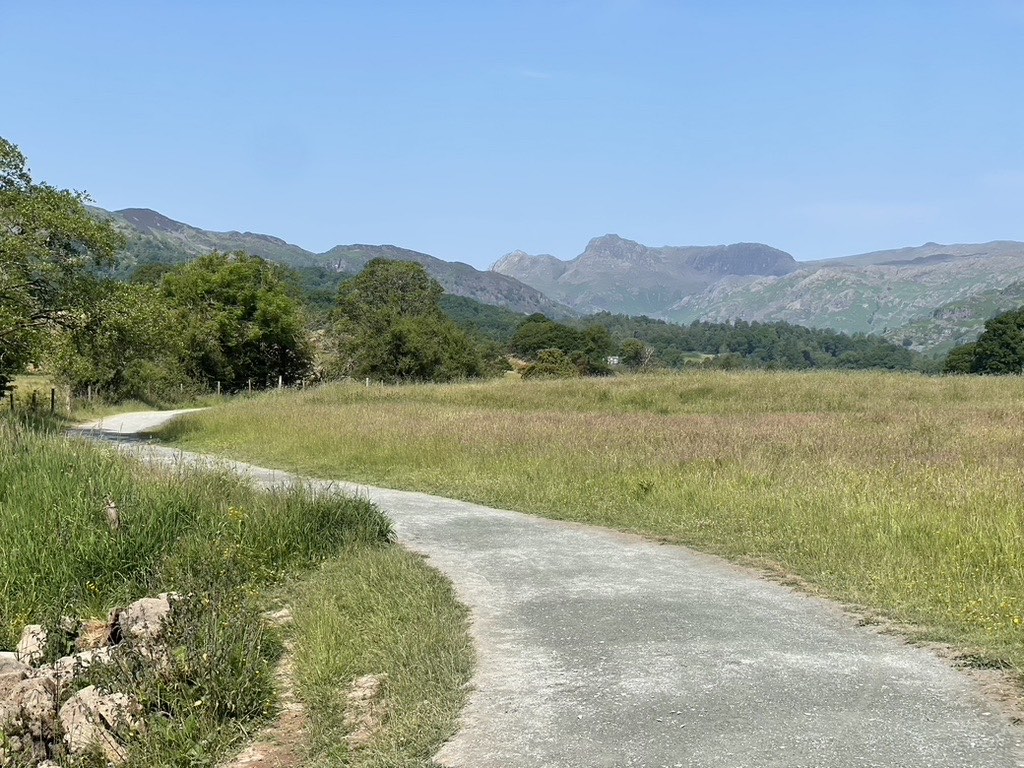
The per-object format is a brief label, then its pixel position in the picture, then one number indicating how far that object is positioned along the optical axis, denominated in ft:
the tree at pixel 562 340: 402.93
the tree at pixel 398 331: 231.50
